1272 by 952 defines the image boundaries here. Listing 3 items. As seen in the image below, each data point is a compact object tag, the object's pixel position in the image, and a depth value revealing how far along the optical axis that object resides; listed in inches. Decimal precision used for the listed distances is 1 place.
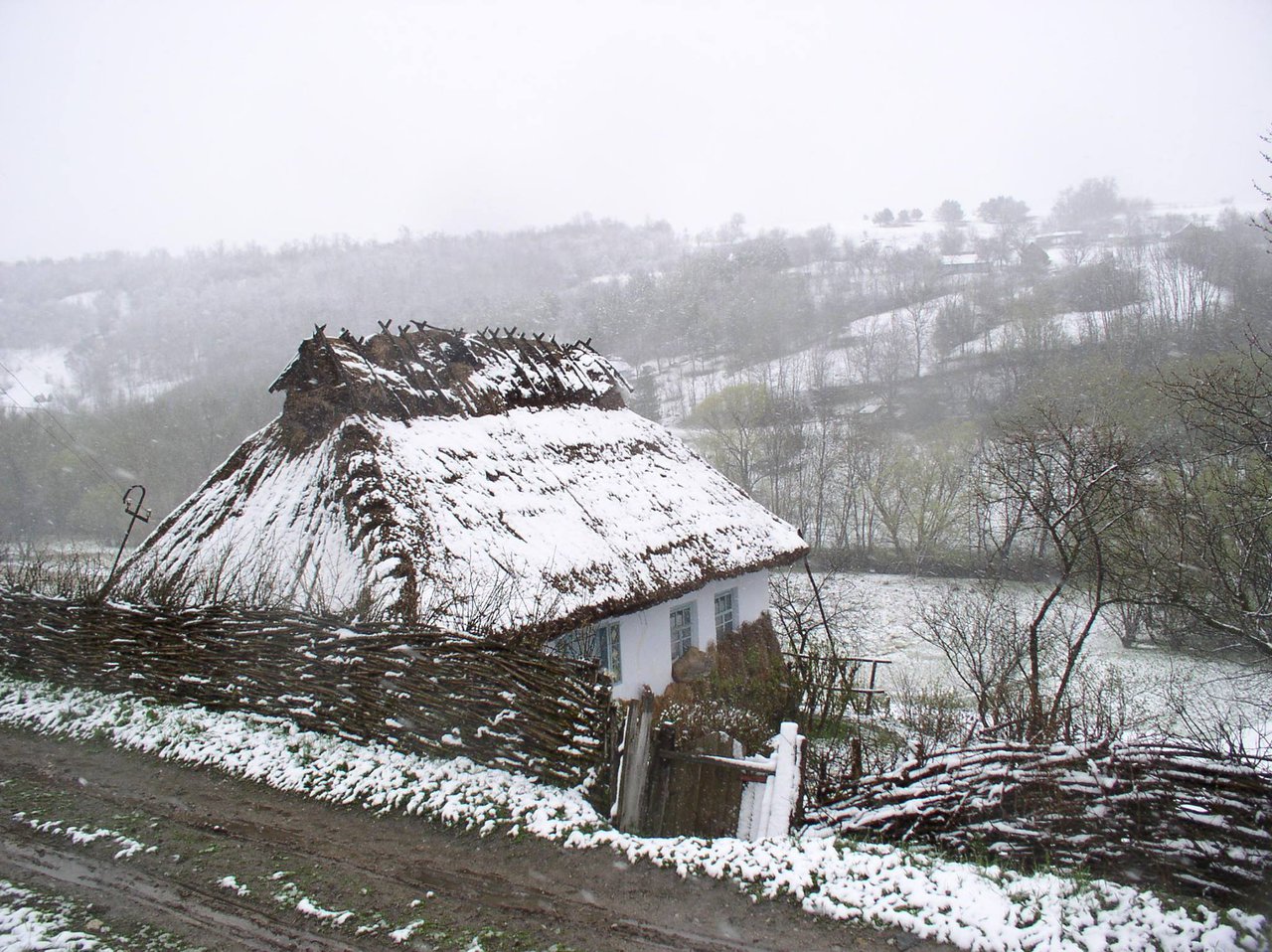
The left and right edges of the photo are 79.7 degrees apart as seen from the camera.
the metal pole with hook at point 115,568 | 357.5
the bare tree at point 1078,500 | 433.7
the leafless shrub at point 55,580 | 385.4
